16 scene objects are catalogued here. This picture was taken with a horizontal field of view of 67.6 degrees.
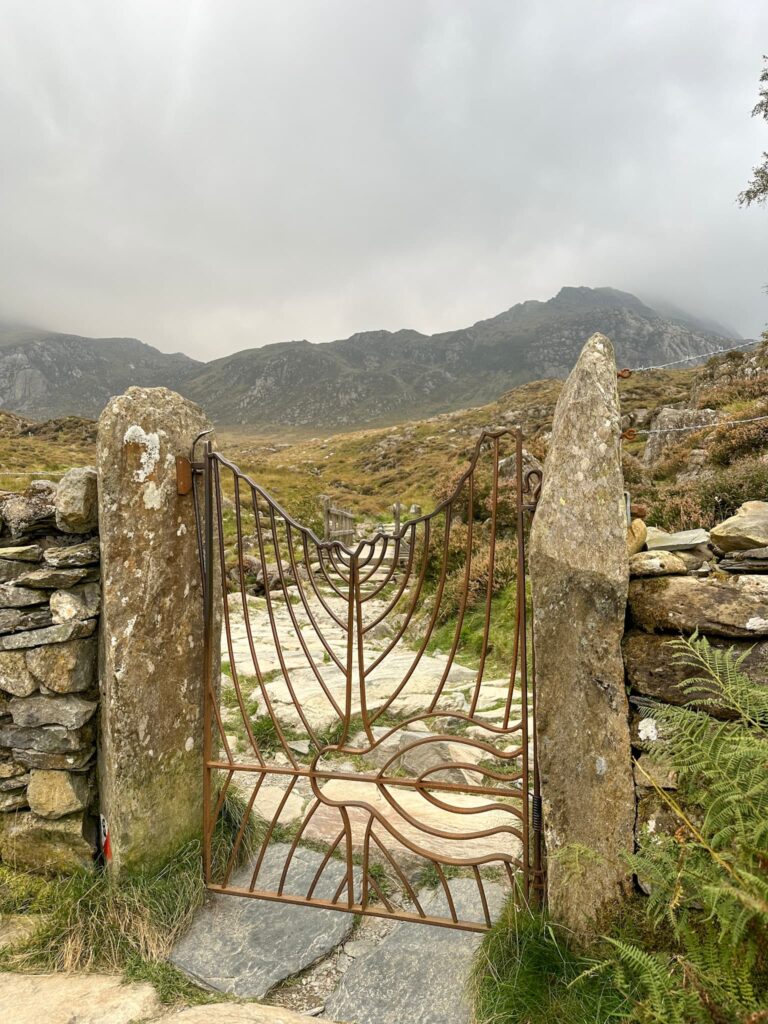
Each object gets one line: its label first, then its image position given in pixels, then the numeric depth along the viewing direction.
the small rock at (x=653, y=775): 2.44
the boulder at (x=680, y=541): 3.04
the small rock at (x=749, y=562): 2.68
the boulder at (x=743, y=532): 2.86
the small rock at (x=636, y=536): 2.92
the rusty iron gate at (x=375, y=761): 2.91
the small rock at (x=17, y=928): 3.04
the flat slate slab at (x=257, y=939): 2.93
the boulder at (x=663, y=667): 2.43
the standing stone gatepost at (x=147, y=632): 3.19
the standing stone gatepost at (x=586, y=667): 2.50
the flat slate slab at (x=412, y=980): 2.68
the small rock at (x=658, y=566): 2.63
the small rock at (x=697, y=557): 2.86
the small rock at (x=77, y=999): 2.60
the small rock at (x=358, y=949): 3.12
